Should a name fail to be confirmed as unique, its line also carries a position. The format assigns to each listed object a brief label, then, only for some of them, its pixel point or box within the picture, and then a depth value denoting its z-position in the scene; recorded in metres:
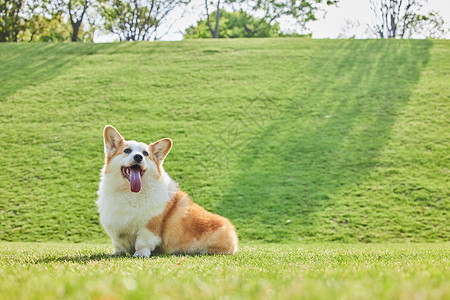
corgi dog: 4.36
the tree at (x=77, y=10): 30.49
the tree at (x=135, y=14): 32.47
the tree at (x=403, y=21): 32.03
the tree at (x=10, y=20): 29.92
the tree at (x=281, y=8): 32.25
